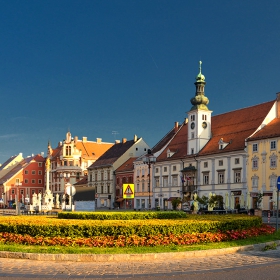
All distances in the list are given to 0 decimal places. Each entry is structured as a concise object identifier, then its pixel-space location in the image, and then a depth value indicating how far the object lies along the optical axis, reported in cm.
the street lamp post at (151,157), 5510
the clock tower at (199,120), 5444
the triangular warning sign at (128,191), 2215
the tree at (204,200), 4558
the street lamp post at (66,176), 8647
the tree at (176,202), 4942
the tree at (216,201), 4420
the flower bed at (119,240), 1265
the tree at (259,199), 4235
